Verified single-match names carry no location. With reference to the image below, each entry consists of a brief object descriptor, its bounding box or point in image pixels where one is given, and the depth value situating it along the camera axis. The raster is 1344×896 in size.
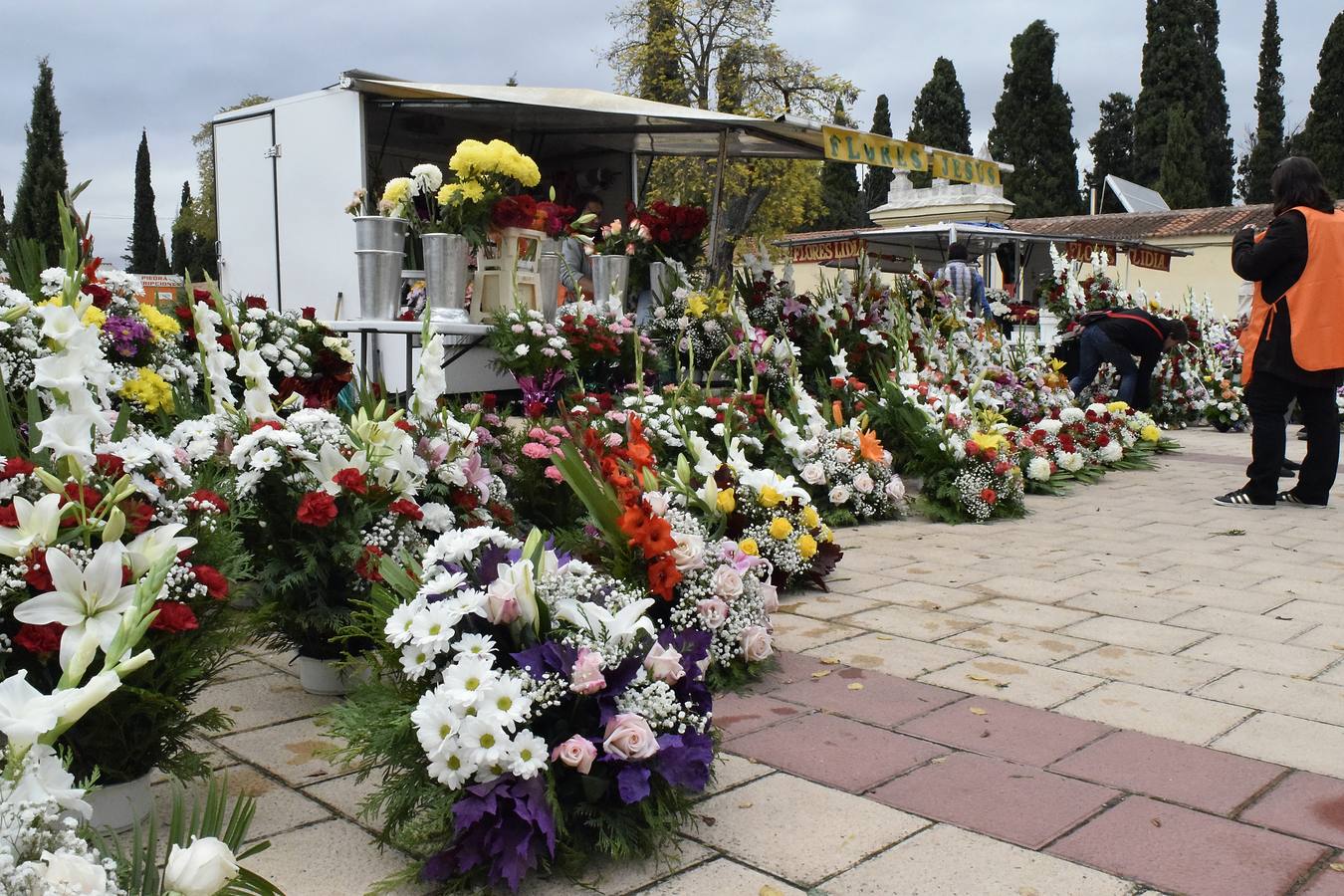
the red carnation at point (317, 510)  2.88
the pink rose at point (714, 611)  3.19
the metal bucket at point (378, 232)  5.82
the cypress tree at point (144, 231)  48.94
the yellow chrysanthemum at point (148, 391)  3.88
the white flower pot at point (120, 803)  2.34
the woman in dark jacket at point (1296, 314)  6.21
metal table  5.78
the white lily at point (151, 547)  1.89
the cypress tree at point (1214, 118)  39.03
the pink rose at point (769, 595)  3.58
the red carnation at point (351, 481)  2.94
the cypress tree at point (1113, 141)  45.94
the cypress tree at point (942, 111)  39.62
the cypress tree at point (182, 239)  44.00
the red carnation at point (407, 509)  3.03
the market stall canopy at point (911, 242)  17.92
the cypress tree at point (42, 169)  31.27
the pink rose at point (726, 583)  3.26
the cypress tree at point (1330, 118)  33.25
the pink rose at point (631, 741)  2.24
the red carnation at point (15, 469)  2.20
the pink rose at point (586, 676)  2.24
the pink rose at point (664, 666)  2.41
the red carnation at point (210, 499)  2.55
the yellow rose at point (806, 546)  4.47
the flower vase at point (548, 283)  6.98
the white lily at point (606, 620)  2.38
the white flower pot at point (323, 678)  3.33
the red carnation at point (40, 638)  2.07
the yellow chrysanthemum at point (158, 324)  4.20
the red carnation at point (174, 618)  2.12
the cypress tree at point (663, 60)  28.80
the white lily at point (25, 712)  1.31
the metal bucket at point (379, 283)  5.92
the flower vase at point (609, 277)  7.51
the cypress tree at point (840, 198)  39.86
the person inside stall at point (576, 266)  8.07
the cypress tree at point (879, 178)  41.91
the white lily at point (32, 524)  1.82
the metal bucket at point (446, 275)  5.98
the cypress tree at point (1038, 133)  37.91
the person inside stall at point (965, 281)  11.80
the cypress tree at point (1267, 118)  38.12
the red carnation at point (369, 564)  2.93
